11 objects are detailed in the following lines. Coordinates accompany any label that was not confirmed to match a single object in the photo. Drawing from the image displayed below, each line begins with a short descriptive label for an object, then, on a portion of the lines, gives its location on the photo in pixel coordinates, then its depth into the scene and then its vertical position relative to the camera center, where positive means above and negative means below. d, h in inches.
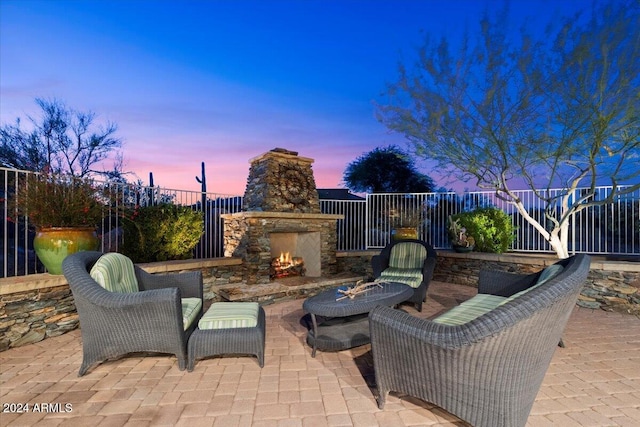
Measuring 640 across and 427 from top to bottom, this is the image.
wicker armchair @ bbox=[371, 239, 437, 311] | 173.8 -35.1
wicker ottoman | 102.3 -42.0
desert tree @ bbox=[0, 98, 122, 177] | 387.5 +95.1
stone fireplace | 224.1 -8.8
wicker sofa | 62.1 -31.1
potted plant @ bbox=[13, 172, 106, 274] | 141.1 -1.8
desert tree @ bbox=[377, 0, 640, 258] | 212.4 +80.1
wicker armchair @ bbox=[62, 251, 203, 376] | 97.5 -34.7
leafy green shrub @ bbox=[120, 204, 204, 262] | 195.2 -14.4
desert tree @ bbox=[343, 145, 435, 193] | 619.5 +70.0
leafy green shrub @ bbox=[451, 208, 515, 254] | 260.8 -17.1
